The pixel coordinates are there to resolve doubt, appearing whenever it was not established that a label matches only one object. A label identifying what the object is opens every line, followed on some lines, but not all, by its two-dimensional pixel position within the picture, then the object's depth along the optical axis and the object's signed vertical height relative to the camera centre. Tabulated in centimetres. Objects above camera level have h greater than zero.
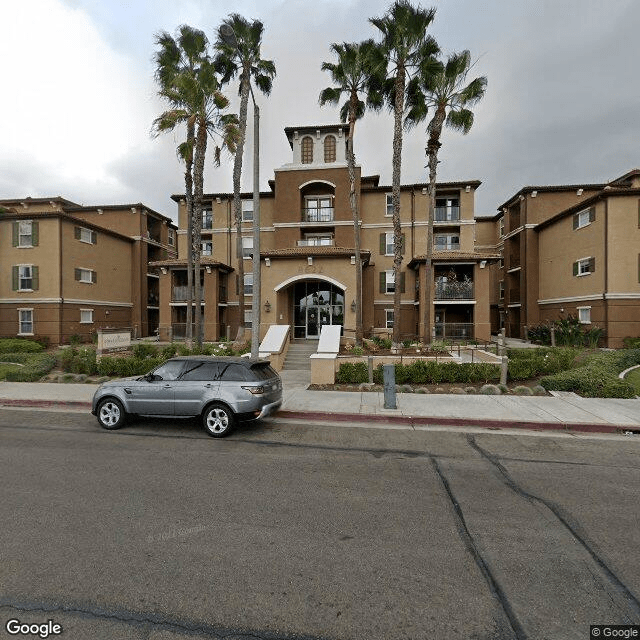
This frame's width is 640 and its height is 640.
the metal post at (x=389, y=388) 940 -183
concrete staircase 1638 -175
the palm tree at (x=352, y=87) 1730 +1230
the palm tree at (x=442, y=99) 1711 +1129
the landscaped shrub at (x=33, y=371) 1362 -201
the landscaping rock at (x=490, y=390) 1107 -222
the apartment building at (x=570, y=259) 2044 +447
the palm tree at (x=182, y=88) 1638 +1119
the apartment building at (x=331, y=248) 2328 +589
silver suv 738 -160
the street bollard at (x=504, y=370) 1165 -164
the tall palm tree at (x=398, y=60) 1599 +1272
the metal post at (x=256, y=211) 1077 +353
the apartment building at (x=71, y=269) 2391 +397
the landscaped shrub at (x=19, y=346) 2020 -151
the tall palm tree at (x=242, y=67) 2050 +1562
